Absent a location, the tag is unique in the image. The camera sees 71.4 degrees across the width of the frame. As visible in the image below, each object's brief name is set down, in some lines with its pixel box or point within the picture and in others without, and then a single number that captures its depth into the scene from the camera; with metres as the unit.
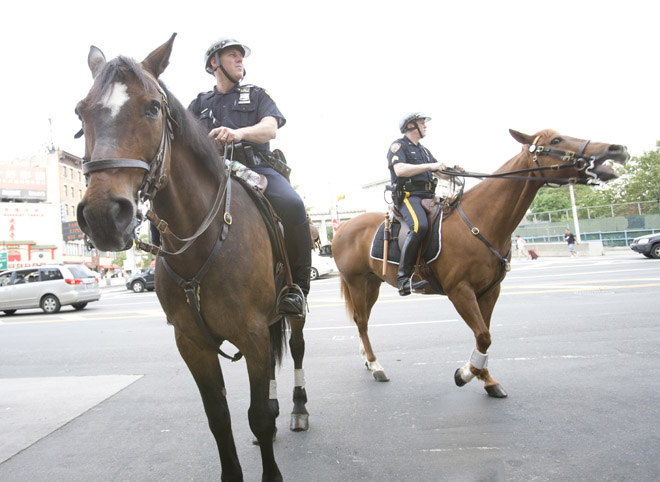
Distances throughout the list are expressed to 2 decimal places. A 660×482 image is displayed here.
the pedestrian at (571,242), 28.28
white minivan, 17.36
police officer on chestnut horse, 5.05
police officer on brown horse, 3.32
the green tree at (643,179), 44.66
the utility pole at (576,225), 31.94
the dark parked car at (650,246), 20.61
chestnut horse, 4.31
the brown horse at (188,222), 1.89
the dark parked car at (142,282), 27.62
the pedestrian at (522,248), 31.42
